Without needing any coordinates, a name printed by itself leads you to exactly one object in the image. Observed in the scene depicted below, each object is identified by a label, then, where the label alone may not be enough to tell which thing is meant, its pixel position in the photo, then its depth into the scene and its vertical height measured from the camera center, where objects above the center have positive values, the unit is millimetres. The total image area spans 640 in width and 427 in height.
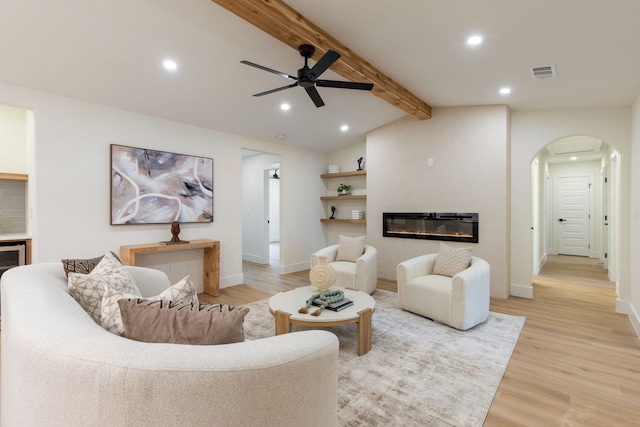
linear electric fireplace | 4625 -195
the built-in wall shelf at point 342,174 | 6047 +818
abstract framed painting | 3809 +377
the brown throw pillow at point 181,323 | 1078 -388
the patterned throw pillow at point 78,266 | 1986 -335
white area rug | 1938 -1223
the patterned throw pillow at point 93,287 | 1579 -388
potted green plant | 6473 +518
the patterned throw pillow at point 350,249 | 4668 -530
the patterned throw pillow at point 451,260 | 3639 -559
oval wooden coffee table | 2537 -850
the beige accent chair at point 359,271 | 4152 -789
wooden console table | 3773 -529
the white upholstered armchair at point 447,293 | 3133 -858
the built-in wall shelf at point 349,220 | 6008 -130
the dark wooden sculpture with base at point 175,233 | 4148 -246
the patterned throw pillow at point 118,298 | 1289 -403
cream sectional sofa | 793 -449
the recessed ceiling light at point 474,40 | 2662 +1506
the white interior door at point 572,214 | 7723 -31
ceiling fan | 2677 +1202
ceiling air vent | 3045 +1429
